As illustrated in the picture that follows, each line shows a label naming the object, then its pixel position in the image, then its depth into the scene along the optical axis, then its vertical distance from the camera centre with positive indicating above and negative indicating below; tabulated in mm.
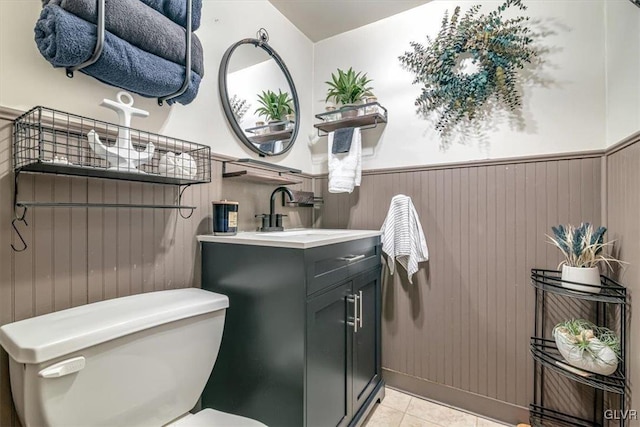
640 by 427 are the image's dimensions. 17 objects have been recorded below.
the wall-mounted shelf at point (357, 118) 1885 +628
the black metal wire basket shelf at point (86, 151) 876 +204
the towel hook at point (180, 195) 1304 +73
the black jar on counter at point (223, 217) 1313 -25
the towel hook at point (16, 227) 869 -45
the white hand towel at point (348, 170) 1937 +281
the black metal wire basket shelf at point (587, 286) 1191 -336
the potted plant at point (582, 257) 1264 -197
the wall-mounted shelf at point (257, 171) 1522 +225
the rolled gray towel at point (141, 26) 865 +615
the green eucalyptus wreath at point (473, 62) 1589 +861
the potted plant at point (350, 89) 1972 +838
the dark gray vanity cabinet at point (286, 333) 1075 -488
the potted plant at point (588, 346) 1178 -554
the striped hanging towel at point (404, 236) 1732 -143
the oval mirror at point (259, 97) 1575 +689
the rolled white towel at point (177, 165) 1106 +178
